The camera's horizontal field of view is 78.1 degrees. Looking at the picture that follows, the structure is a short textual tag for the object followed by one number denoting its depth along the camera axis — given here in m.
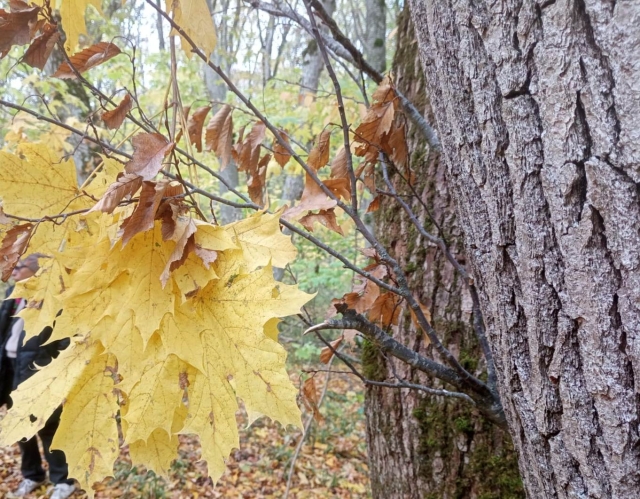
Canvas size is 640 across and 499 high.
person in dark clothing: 3.01
